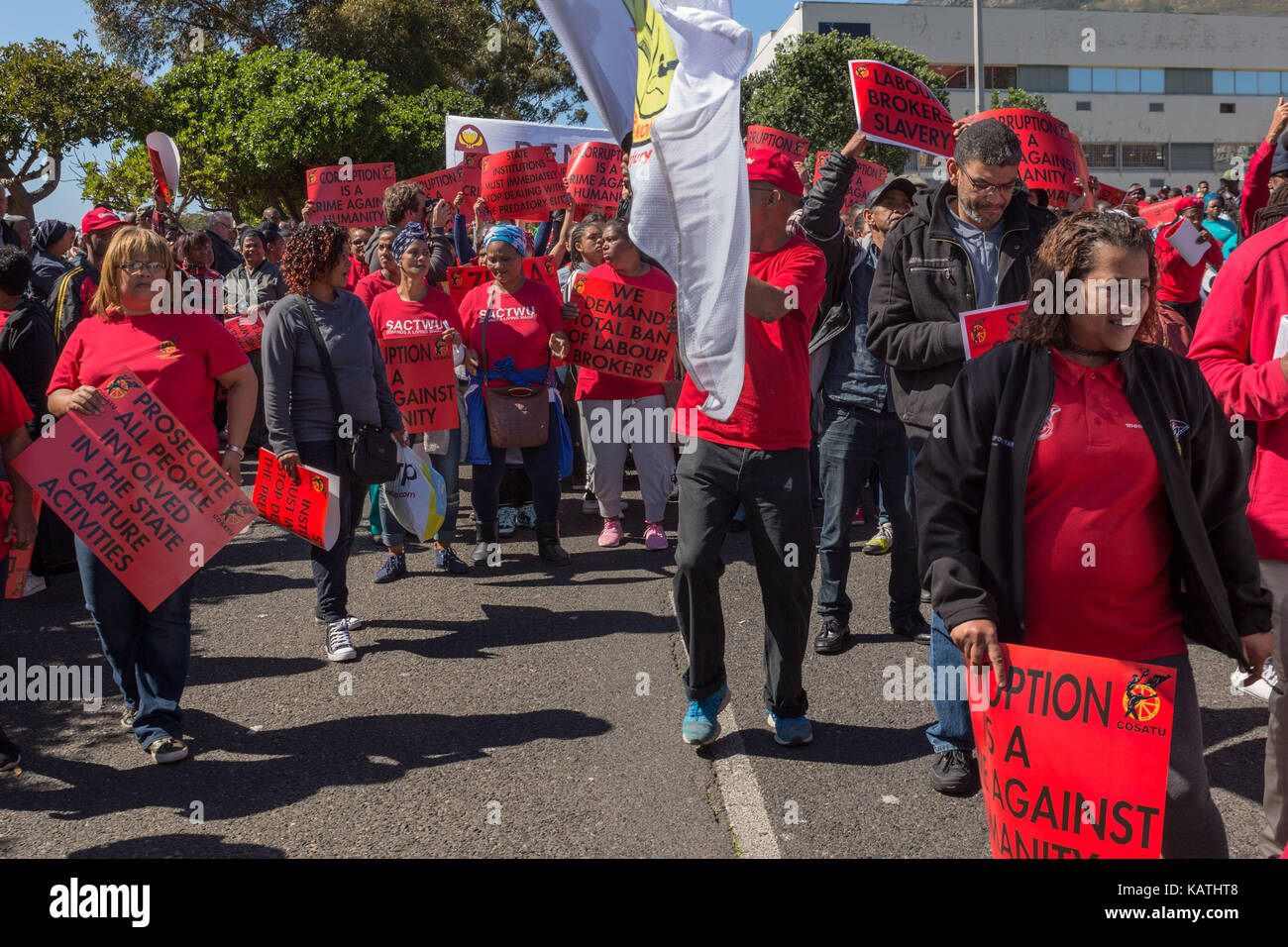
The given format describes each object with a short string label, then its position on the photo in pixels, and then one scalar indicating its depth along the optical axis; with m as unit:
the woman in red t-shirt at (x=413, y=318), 7.77
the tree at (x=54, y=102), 27.28
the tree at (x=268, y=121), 29.22
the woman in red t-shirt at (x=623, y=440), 8.71
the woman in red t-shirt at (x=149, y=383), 4.84
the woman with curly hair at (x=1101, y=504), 2.95
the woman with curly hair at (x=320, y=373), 6.23
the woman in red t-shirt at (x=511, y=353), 8.16
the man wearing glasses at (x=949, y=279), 4.39
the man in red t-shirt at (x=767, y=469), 4.61
